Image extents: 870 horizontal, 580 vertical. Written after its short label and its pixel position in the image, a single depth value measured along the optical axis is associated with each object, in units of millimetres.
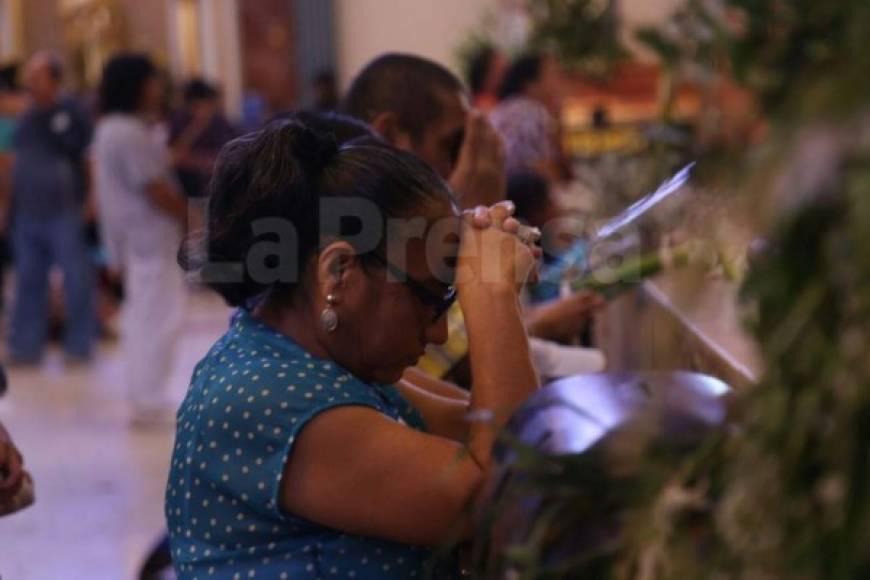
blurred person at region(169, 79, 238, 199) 10734
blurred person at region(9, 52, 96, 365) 8391
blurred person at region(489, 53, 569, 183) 5215
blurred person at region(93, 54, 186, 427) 6570
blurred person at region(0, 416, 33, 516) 2457
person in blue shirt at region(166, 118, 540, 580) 1625
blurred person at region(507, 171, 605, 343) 3109
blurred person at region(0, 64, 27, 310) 9312
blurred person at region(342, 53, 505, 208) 2725
